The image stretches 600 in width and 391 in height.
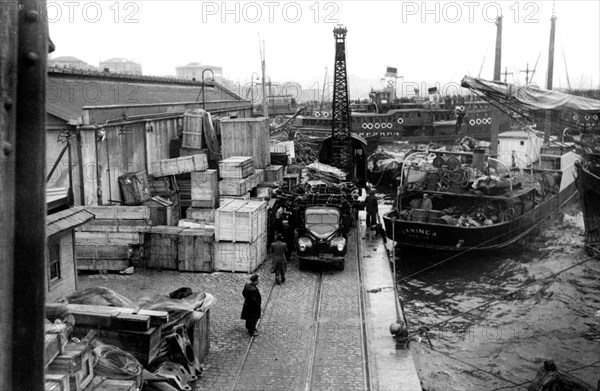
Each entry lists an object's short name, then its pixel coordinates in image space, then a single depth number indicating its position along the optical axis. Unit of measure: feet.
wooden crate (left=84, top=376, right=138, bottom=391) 24.97
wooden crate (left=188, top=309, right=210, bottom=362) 34.35
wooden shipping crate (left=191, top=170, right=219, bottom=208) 63.72
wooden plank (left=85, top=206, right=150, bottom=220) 54.19
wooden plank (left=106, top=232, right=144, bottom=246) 53.42
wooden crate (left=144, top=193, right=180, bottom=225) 62.54
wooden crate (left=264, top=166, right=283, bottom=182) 79.17
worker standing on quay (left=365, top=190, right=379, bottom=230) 71.00
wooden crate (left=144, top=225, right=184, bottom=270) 53.88
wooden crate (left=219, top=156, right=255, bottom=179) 65.51
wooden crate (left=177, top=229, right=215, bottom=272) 53.52
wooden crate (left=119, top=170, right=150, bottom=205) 63.87
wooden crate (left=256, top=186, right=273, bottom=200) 72.02
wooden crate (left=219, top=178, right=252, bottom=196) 64.34
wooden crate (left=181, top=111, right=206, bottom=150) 79.15
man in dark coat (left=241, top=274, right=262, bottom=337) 38.55
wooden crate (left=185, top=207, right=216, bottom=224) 63.26
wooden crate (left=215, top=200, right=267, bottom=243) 52.03
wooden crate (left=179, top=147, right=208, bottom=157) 78.23
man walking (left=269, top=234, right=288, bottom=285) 50.71
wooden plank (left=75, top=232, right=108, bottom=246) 53.47
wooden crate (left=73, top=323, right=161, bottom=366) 29.66
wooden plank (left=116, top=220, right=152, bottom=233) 53.72
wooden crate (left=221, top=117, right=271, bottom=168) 77.25
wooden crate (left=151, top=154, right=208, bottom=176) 70.85
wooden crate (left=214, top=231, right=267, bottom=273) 53.42
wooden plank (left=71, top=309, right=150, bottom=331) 29.45
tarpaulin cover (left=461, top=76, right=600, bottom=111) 70.23
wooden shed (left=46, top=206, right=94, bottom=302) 36.17
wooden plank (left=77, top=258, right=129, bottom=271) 53.31
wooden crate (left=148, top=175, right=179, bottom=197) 69.05
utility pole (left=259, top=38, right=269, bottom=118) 137.49
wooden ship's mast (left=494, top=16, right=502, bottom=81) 133.50
